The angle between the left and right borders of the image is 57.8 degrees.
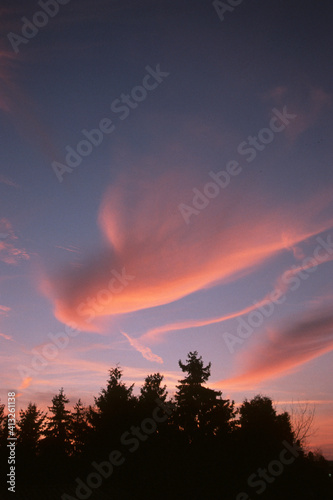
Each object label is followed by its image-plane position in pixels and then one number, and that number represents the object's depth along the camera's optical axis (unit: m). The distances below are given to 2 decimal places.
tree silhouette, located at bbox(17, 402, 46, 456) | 53.97
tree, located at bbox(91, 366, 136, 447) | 31.27
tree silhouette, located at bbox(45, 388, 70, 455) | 51.72
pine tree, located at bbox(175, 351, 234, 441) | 35.97
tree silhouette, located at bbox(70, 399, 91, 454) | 34.12
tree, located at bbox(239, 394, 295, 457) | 30.95
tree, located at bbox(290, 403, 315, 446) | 34.75
